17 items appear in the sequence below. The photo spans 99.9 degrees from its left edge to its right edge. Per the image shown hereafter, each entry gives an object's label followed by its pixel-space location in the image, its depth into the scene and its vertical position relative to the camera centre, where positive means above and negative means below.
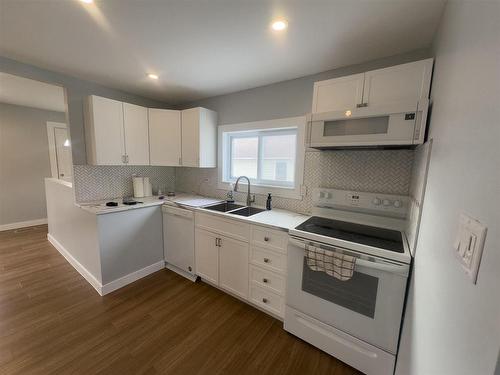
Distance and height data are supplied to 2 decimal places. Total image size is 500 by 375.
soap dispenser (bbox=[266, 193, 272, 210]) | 2.40 -0.43
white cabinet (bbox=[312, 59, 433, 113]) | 1.37 +0.57
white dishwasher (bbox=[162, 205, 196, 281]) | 2.46 -0.96
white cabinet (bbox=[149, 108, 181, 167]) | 2.83 +0.32
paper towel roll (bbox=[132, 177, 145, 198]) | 2.92 -0.37
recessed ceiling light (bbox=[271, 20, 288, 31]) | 1.36 +0.91
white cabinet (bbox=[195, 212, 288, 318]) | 1.85 -0.94
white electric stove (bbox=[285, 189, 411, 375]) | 1.31 -0.81
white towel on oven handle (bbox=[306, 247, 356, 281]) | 1.36 -0.65
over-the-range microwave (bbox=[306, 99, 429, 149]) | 1.29 +0.28
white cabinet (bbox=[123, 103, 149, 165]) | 2.61 +0.32
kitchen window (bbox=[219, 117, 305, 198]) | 2.27 +0.11
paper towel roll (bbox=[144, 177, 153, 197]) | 3.00 -0.40
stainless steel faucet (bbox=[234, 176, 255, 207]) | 2.55 -0.41
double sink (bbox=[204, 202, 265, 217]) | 2.38 -0.54
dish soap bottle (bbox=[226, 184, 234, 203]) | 2.70 -0.44
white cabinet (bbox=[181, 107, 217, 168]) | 2.70 +0.32
